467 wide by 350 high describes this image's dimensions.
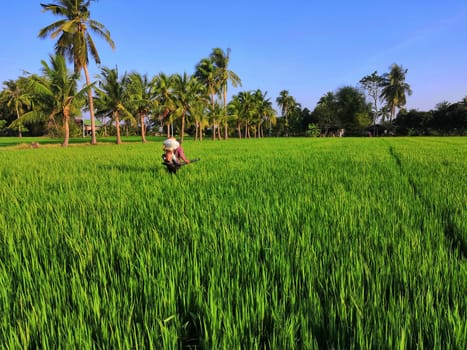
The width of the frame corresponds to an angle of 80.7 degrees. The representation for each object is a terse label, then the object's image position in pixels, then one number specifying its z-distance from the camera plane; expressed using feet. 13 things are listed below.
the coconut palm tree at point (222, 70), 110.63
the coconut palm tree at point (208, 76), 106.11
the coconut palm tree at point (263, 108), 169.68
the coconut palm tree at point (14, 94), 136.84
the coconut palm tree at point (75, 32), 63.63
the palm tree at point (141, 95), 88.67
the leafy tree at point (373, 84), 189.32
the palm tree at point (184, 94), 89.04
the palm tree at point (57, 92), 64.80
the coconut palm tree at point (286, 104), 216.54
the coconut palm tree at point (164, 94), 89.97
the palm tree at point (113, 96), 79.10
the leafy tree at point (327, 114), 196.24
